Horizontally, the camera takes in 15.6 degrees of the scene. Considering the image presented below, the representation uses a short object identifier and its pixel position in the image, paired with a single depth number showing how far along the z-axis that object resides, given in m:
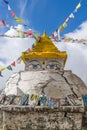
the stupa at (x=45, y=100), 12.73
